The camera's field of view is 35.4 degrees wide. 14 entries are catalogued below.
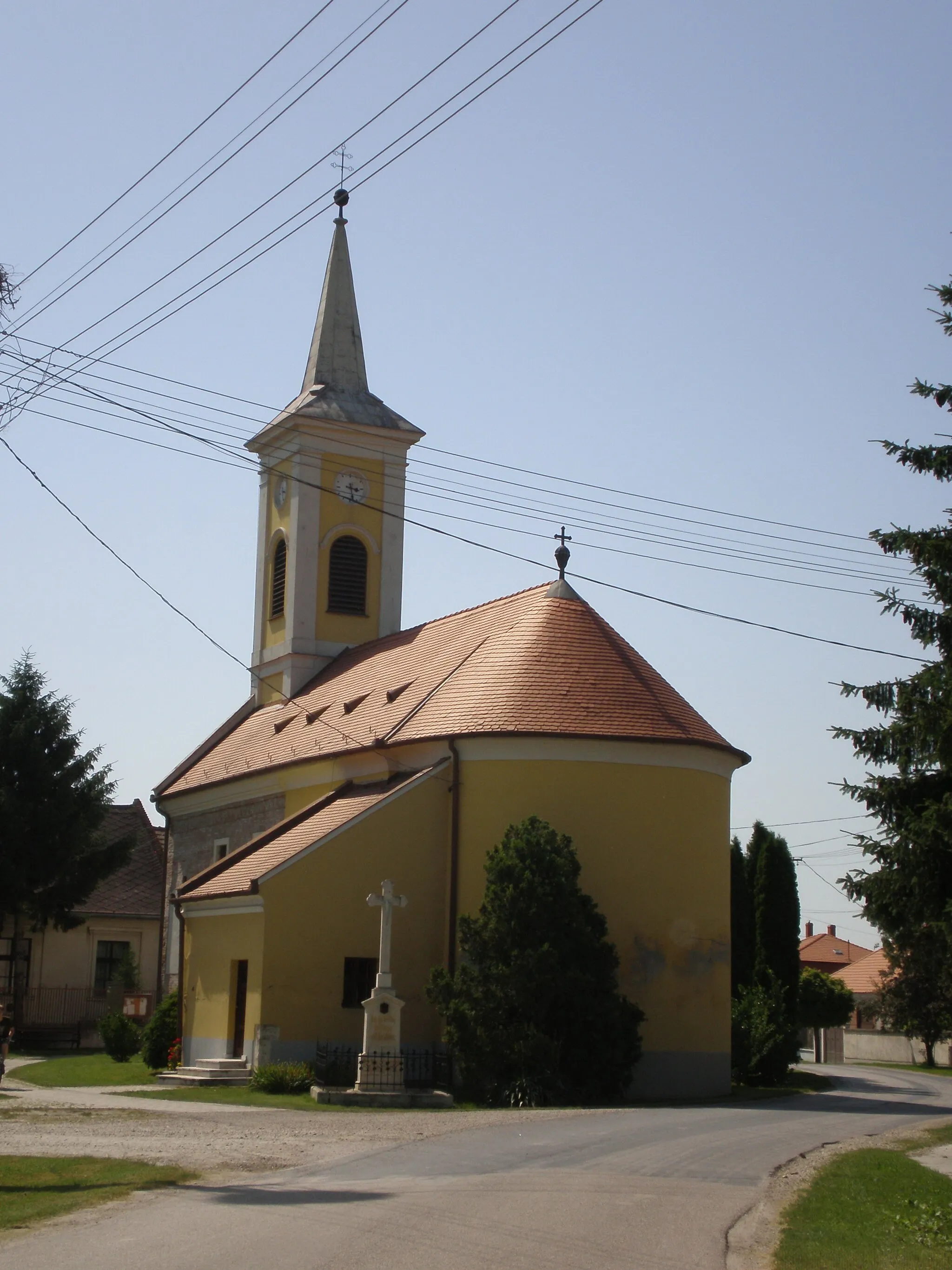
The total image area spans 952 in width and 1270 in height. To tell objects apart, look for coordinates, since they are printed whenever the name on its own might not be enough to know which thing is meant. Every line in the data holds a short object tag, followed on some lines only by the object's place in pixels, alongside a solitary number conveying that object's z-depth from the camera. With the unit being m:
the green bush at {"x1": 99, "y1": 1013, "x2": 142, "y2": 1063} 32.12
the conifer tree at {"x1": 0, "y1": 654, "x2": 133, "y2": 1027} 37.81
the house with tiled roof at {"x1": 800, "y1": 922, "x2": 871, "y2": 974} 86.69
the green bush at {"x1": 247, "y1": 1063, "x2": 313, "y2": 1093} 23.05
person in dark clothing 23.19
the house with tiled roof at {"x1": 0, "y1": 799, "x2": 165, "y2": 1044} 41.34
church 25.67
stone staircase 24.88
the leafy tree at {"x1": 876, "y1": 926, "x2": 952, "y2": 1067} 47.34
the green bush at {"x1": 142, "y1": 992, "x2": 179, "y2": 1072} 28.81
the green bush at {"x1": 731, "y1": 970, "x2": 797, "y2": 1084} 29.45
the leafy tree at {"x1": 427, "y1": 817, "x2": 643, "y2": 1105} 23.20
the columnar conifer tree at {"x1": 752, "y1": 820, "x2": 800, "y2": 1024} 32.53
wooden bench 39.44
